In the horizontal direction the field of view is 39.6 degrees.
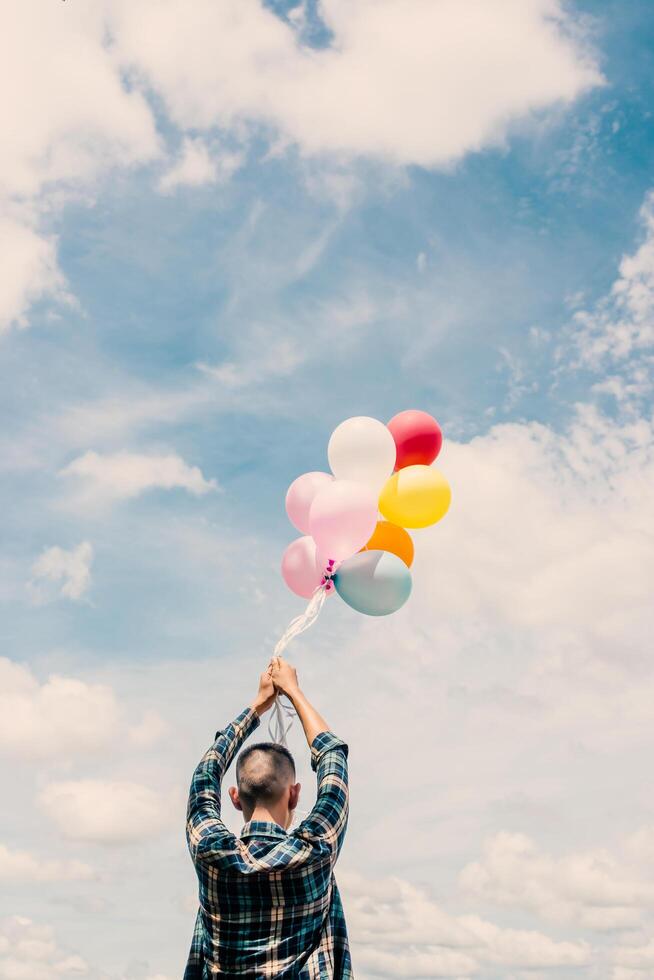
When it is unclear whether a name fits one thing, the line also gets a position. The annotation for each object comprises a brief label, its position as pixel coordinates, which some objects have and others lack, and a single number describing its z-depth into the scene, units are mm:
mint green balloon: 6168
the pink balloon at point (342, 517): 6102
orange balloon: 6672
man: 3367
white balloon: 6758
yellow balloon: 6750
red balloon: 7215
